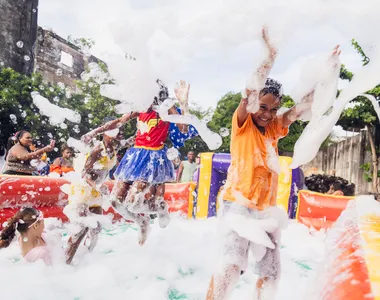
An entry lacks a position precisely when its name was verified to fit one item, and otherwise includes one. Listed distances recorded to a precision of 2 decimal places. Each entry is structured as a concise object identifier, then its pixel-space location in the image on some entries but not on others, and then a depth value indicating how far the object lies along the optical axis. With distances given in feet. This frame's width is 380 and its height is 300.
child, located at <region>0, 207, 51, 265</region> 9.68
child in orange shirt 6.89
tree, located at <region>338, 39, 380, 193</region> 34.77
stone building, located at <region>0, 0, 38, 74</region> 49.47
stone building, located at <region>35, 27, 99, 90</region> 60.49
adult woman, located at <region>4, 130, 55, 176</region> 15.40
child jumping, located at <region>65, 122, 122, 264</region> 11.22
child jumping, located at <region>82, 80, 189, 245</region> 11.35
